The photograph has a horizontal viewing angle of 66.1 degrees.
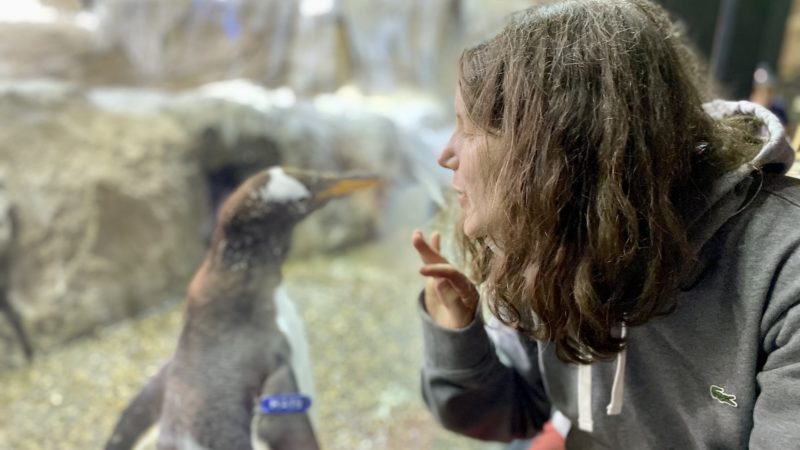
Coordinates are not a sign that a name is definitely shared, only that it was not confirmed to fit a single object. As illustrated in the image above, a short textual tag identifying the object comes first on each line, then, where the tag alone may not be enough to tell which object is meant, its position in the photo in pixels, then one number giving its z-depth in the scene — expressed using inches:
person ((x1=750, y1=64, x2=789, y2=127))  63.6
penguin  34.9
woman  21.8
